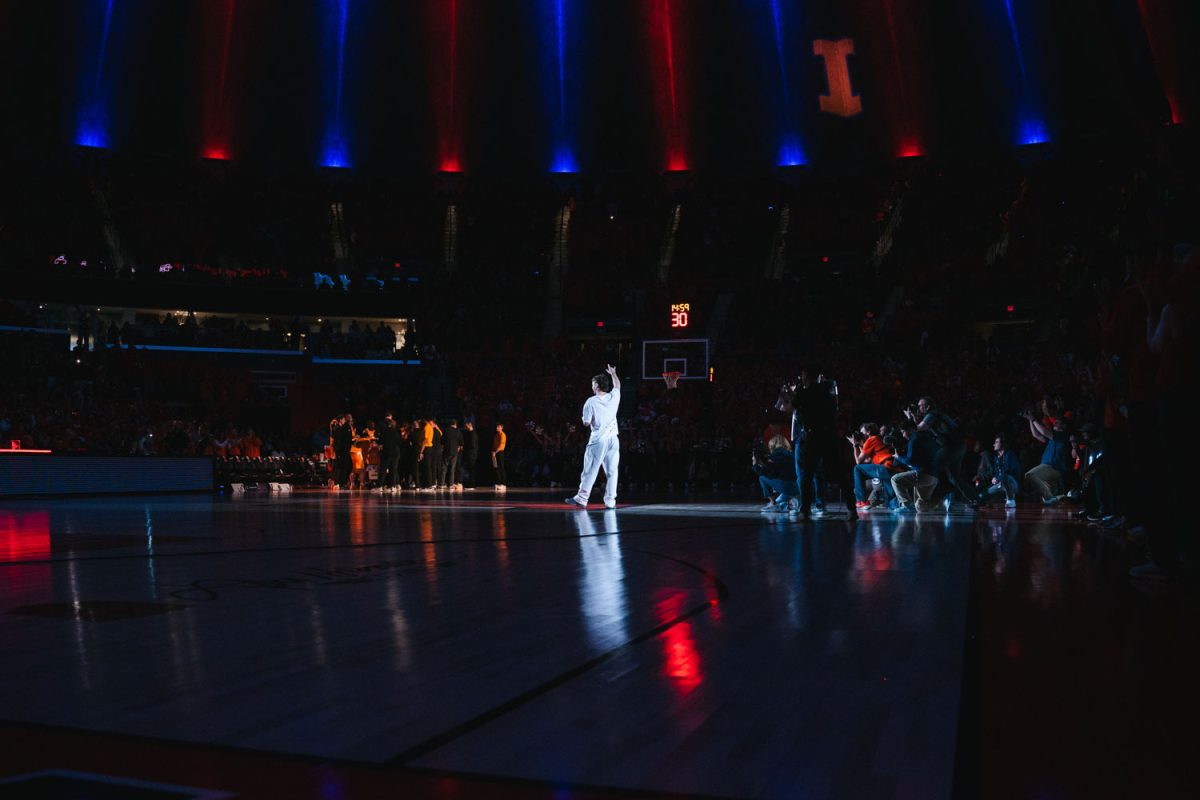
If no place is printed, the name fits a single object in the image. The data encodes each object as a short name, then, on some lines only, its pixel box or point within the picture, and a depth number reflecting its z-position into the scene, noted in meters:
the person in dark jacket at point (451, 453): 25.73
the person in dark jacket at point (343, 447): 25.30
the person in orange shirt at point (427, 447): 25.77
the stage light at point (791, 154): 42.34
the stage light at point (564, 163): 43.28
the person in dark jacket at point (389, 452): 24.70
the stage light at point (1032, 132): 39.31
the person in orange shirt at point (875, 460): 14.68
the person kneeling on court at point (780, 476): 14.40
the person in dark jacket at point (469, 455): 27.16
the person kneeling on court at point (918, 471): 13.85
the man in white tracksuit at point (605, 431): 14.64
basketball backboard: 31.61
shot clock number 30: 36.25
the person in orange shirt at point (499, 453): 26.36
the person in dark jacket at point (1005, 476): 16.84
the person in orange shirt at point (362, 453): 25.95
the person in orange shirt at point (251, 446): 27.16
